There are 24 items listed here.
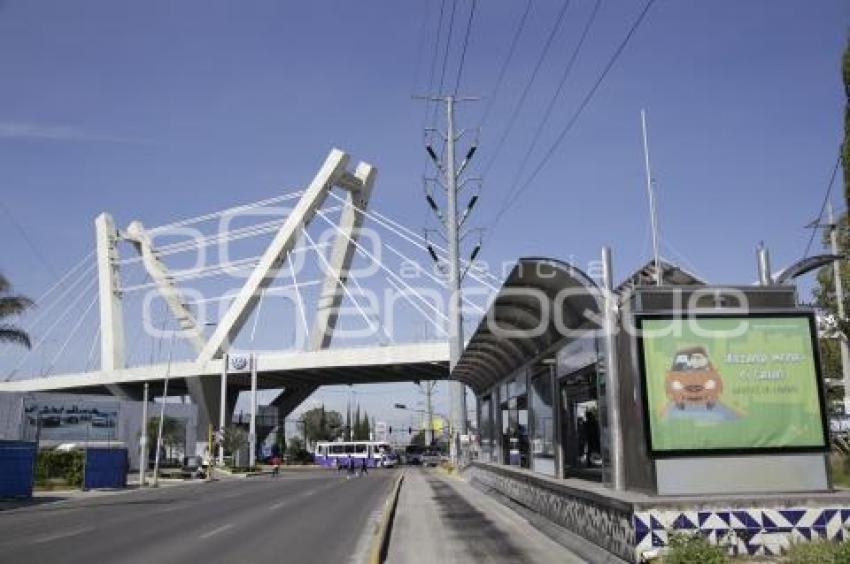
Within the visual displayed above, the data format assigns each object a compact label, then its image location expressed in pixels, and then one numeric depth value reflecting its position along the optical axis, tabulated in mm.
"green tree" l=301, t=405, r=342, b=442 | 138250
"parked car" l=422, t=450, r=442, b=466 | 81188
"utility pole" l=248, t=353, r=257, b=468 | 78869
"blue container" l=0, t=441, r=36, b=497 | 33938
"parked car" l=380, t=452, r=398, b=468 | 83188
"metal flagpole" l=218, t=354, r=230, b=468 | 75294
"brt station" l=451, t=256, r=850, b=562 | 9492
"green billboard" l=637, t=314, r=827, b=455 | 10500
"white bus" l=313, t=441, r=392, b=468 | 82438
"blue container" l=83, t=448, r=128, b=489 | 44594
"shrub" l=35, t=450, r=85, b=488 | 47250
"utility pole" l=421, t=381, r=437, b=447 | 105731
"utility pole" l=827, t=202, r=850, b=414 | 27875
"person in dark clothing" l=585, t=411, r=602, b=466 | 21172
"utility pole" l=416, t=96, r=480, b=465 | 39656
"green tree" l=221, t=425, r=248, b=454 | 86312
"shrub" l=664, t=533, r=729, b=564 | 8289
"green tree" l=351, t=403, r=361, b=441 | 158350
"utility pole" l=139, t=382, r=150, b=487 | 49375
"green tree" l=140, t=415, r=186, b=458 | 83938
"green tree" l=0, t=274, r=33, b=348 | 34938
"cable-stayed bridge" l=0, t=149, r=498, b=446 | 72812
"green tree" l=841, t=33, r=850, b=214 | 15348
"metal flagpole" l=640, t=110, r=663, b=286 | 23244
